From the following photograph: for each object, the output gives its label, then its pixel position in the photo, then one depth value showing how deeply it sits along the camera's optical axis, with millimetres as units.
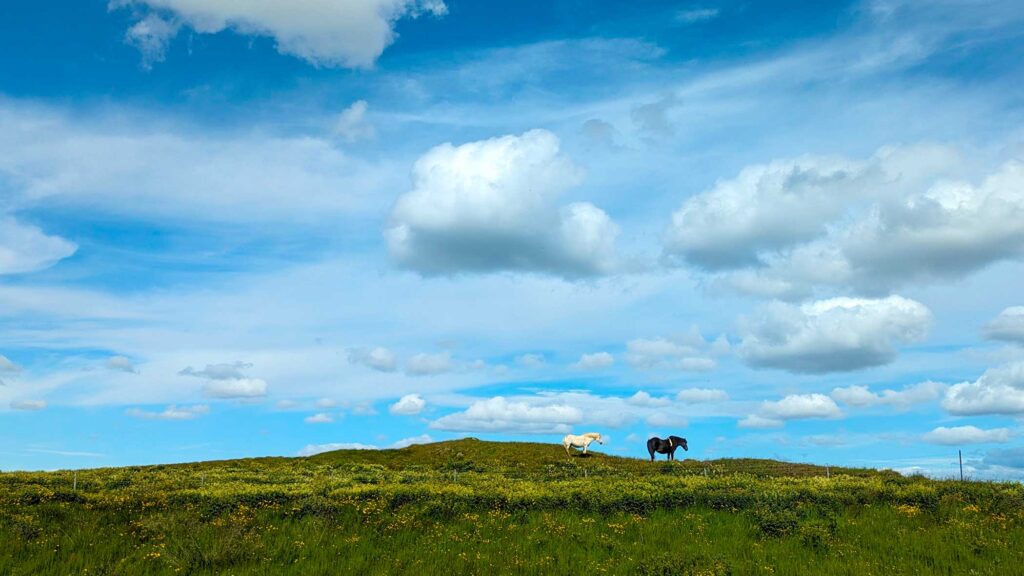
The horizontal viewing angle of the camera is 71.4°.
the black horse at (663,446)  64812
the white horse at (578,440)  64875
